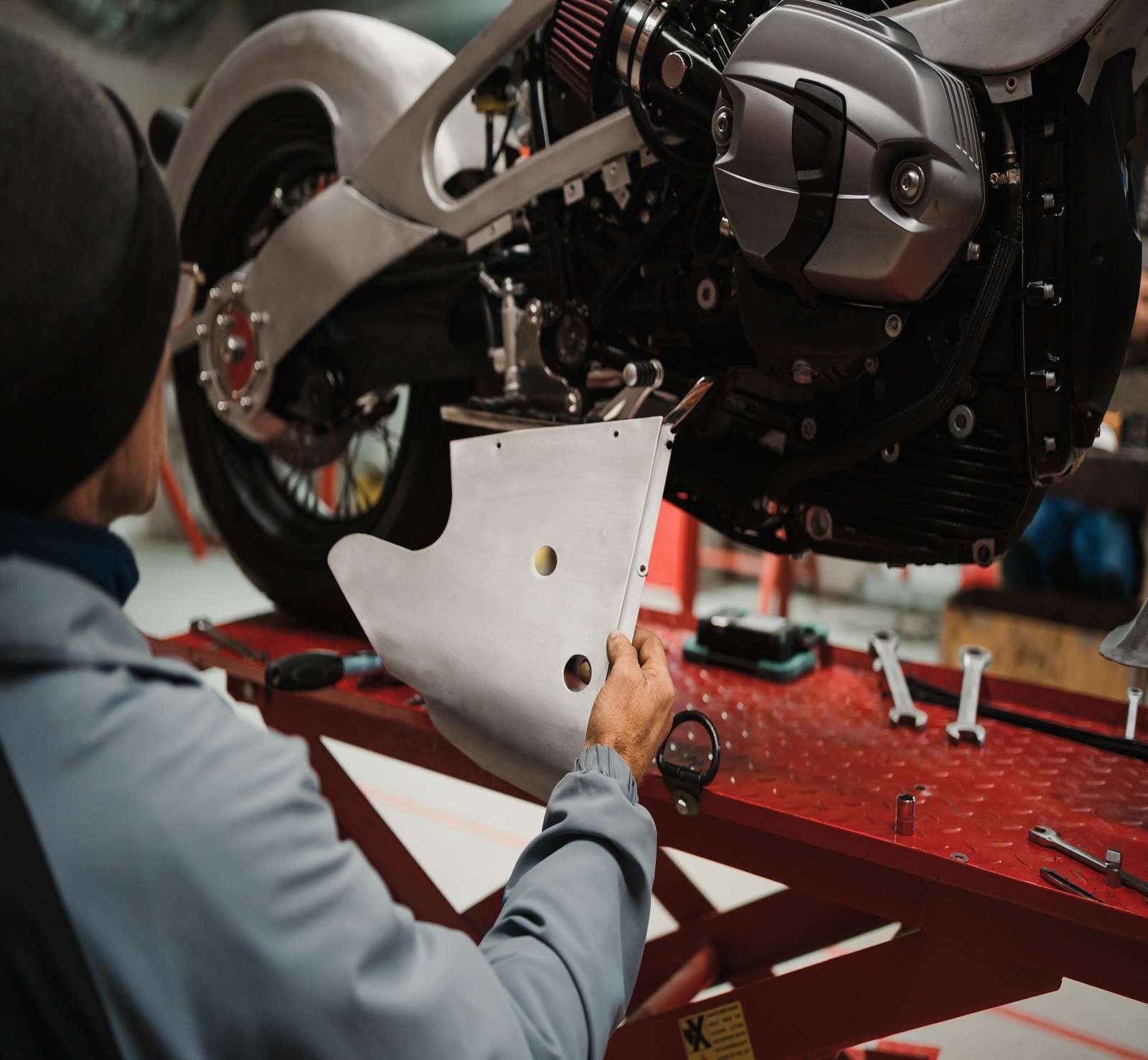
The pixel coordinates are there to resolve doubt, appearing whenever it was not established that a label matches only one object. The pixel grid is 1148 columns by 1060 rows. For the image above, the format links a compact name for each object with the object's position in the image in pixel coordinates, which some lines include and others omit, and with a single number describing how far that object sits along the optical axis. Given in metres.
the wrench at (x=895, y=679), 1.39
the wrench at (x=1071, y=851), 0.93
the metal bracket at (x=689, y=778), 1.12
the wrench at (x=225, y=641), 1.67
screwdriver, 1.52
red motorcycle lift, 0.98
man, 0.50
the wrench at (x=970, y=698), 1.33
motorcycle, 1.03
